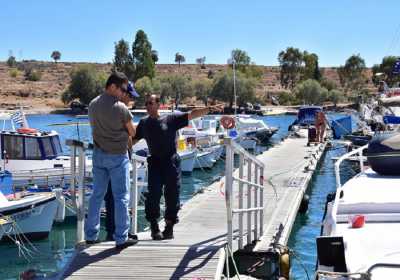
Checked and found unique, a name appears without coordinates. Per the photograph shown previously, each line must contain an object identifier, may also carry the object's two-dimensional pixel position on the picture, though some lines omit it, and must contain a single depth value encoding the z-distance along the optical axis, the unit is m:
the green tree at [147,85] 114.96
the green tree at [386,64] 128.25
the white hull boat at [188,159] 30.75
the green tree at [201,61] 198.00
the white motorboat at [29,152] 21.44
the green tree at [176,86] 118.50
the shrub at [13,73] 160.75
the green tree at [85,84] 119.50
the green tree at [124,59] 132.50
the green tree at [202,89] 123.60
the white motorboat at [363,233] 5.73
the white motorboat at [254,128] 42.53
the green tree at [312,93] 126.56
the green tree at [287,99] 134.81
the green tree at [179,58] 195.39
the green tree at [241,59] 149.88
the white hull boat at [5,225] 15.34
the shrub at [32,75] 158.62
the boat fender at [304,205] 19.47
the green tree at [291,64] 154.12
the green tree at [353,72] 149.60
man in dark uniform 8.52
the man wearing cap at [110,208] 8.61
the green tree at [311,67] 148.38
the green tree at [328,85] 139.62
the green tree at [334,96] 127.56
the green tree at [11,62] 188.12
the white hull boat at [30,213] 15.55
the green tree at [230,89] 118.00
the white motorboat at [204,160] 32.56
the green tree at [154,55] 138.88
